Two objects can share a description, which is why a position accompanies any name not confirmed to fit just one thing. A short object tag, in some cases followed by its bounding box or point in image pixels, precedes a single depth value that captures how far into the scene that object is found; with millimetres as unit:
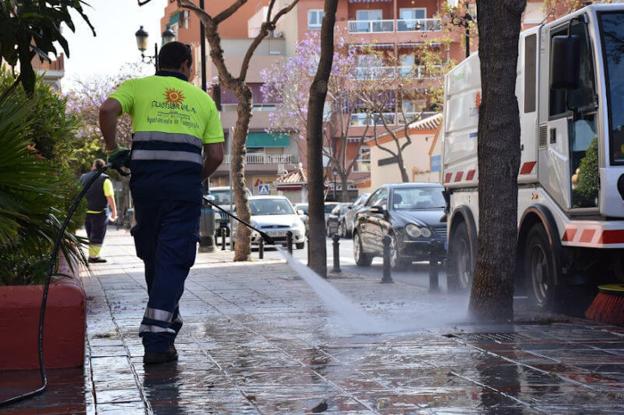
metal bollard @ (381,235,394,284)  17578
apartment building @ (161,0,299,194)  84438
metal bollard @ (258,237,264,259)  24477
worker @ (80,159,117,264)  21109
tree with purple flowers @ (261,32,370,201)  63531
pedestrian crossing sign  54075
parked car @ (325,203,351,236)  44688
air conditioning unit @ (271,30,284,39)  88062
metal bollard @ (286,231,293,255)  22148
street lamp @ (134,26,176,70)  36125
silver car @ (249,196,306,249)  30969
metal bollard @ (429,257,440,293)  15308
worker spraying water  7695
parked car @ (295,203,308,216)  53709
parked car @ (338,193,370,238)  42853
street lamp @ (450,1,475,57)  28069
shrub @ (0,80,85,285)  7324
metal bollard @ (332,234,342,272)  20984
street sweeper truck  10781
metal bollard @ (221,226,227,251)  30969
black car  20938
